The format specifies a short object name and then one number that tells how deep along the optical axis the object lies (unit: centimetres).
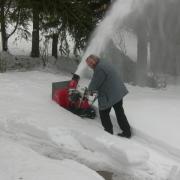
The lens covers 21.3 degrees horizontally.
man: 805
